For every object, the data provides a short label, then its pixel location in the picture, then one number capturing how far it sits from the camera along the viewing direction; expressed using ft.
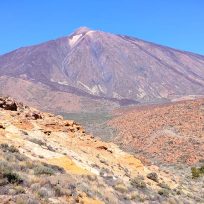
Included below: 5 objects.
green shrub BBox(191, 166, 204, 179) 109.60
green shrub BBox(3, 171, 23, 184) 38.66
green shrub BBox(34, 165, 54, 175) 44.47
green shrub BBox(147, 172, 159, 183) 74.37
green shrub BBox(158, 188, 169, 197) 63.46
